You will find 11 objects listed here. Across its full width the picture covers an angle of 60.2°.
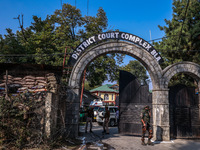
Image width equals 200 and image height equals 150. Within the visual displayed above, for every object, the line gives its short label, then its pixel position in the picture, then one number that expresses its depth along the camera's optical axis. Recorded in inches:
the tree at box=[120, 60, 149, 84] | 2381.9
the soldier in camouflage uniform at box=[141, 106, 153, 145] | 345.4
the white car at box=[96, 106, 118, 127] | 679.7
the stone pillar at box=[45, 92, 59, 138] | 294.8
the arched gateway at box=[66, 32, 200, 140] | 392.5
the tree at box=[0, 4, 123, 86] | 767.7
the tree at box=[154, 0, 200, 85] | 657.6
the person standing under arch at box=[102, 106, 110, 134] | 459.8
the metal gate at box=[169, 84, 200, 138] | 418.0
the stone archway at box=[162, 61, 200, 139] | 410.9
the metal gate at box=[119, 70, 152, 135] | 429.4
